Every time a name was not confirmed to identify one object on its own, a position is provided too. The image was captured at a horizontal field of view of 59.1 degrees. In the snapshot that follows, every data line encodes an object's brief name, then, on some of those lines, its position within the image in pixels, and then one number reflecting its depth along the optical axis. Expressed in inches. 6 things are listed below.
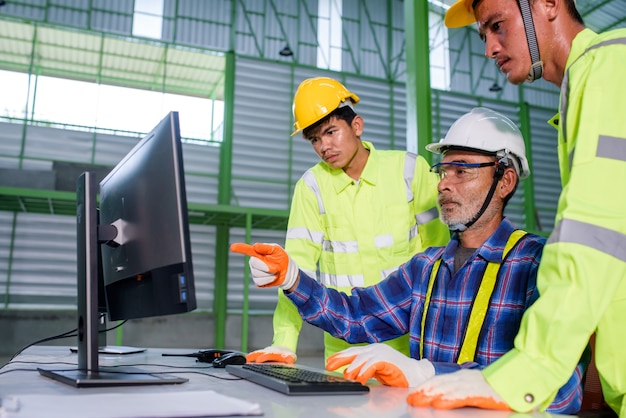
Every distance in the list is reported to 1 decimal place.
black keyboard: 56.3
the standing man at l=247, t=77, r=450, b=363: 123.0
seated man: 80.4
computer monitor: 59.8
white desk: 48.0
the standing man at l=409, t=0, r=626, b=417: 50.9
